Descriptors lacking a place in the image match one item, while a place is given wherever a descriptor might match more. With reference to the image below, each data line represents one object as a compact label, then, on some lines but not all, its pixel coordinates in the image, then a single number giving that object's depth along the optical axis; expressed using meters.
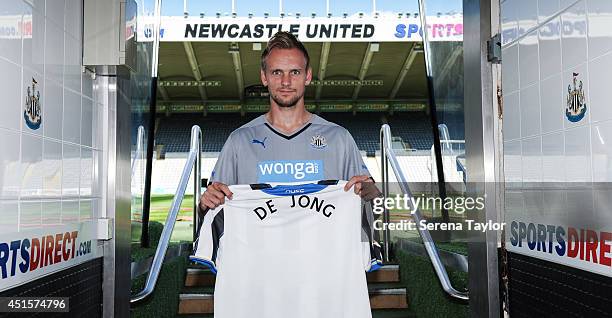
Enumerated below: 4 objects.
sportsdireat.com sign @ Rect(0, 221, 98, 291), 2.01
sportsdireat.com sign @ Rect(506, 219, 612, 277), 1.98
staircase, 3.77
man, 3.09
